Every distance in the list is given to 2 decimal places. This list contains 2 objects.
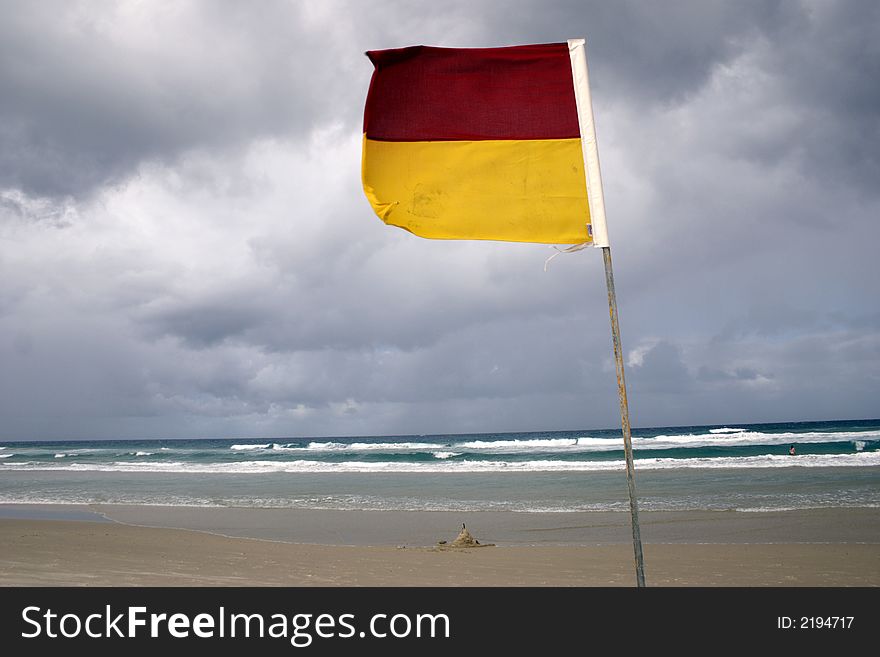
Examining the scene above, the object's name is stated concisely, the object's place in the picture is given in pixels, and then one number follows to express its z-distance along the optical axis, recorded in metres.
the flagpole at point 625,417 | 4.46
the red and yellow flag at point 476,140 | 5.09
